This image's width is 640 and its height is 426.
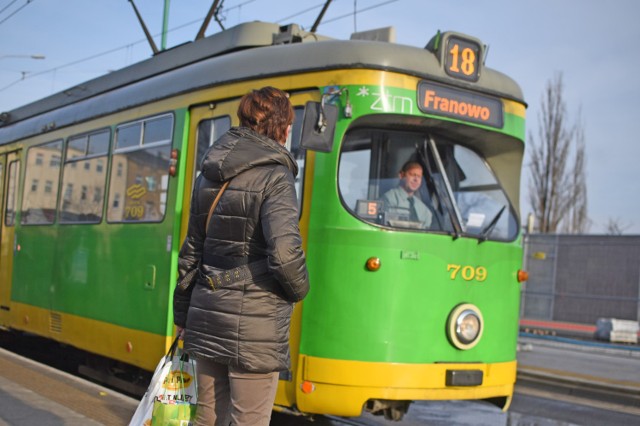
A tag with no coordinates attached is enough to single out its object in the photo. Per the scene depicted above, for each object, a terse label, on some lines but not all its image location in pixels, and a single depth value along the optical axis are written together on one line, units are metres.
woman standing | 3.24
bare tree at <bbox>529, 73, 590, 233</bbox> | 31.20
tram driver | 6.07
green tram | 5.83
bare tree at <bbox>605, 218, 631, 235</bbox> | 35.65
